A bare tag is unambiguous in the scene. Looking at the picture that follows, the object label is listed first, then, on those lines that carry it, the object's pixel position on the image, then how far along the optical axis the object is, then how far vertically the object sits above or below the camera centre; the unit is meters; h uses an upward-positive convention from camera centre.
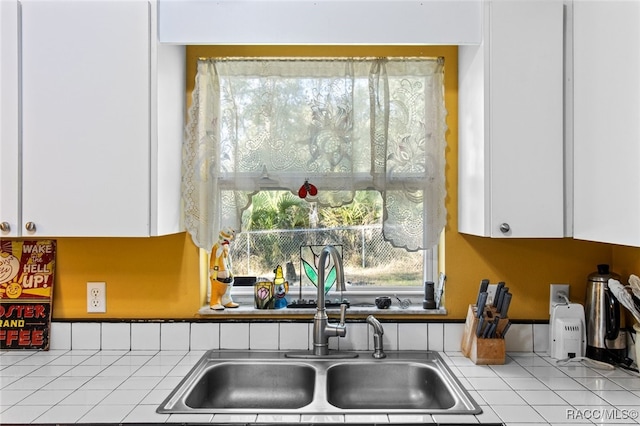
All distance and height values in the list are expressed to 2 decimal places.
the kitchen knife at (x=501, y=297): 1.91 -0.32
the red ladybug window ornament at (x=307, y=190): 2.08 +0.08
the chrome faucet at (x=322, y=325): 1.95 -0.44
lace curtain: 2.09 +0.31
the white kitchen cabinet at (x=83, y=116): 1.75 +0.32
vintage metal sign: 2.03 -0.34
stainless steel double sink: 1.88 -0.63
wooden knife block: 1.87 -0.50
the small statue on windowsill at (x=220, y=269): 2.10 -0.24
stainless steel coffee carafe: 1.87 -0.40
